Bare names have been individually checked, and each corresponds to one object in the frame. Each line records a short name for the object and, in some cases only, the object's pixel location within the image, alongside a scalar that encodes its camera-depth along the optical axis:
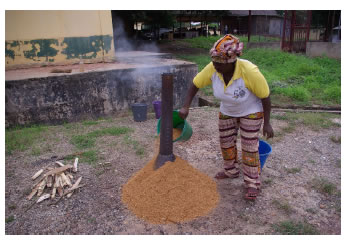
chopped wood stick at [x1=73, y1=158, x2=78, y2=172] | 3.71
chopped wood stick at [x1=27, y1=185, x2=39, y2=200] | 3.21
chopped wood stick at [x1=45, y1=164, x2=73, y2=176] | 3.47
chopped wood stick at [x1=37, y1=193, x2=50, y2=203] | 3.14
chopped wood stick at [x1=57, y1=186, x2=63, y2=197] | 3.22
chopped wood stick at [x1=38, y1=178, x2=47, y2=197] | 3.27
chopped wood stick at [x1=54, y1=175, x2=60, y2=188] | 3.33
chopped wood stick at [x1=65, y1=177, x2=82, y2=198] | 3.26
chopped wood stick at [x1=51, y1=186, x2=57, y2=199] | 3.19
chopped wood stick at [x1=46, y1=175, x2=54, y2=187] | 3.34
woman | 2.62
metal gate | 12.52
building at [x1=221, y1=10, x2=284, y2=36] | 25.19
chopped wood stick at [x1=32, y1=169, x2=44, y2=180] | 3.59
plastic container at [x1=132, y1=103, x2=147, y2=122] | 5.80
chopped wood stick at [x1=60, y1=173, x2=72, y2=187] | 3.39
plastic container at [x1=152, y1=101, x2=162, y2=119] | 5.86
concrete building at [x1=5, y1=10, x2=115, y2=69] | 6.89
